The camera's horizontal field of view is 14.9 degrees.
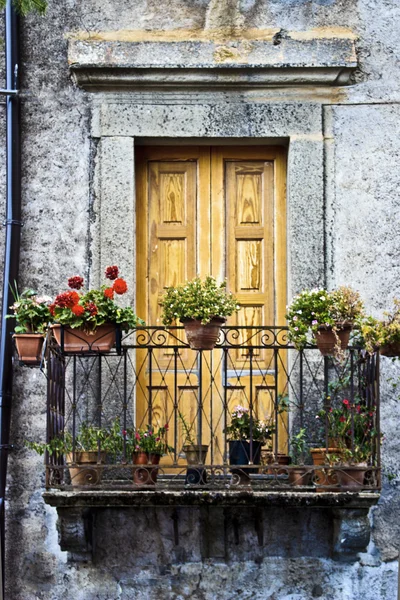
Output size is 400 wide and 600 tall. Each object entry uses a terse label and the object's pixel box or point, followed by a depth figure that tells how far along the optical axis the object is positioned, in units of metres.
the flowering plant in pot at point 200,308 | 9.71
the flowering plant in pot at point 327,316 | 9.73
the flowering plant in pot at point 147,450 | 9.89
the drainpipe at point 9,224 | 10.30
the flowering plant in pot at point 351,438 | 9.71
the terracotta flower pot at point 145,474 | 9.86
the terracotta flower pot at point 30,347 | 9.83
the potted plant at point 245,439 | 9.87
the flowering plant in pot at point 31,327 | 9.84
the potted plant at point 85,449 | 9.80
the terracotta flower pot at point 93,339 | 9.77
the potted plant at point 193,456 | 9.86
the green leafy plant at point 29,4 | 8.40
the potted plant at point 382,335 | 9.70
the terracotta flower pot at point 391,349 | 9.78
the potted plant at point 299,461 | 9.85
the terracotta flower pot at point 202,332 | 9.77
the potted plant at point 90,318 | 9.70
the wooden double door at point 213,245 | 10.67
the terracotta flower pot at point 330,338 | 9.75
